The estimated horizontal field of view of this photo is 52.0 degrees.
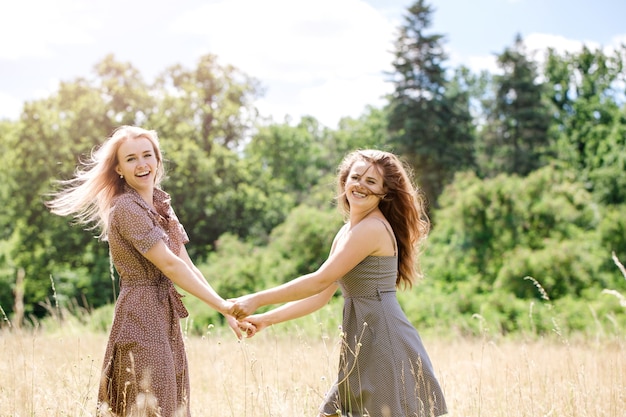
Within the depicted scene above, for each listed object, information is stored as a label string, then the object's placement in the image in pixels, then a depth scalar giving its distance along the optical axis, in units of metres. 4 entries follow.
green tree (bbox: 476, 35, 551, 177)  30.19
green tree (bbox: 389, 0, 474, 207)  28.58
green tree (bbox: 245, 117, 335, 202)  33.70
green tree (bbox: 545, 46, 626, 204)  24.19
